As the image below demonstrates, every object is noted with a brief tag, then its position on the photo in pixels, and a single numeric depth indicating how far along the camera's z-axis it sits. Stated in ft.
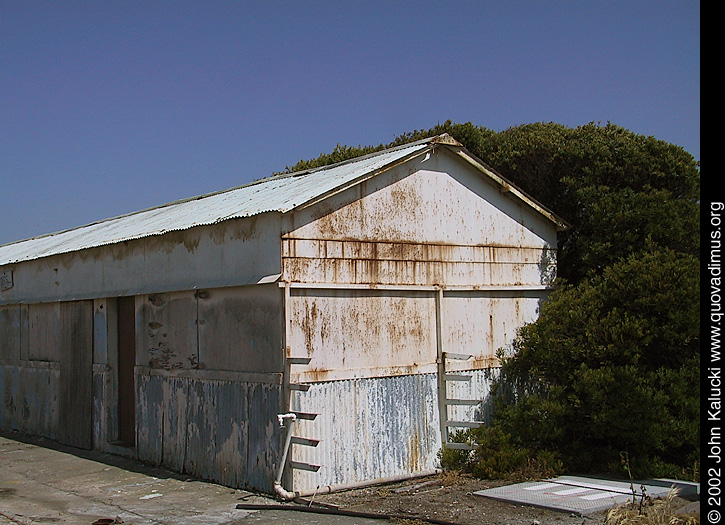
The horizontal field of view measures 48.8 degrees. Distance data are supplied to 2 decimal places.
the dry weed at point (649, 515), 23.95
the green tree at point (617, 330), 33.09
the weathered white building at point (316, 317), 31.73
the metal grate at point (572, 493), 27.81
